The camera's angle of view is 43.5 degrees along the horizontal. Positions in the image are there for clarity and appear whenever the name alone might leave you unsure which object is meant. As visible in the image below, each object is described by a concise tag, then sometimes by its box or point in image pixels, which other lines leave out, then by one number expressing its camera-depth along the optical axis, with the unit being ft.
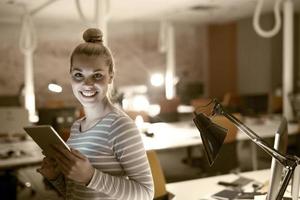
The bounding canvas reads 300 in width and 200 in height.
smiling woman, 4.40
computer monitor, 5.49
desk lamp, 4.78
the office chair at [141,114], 16.96
